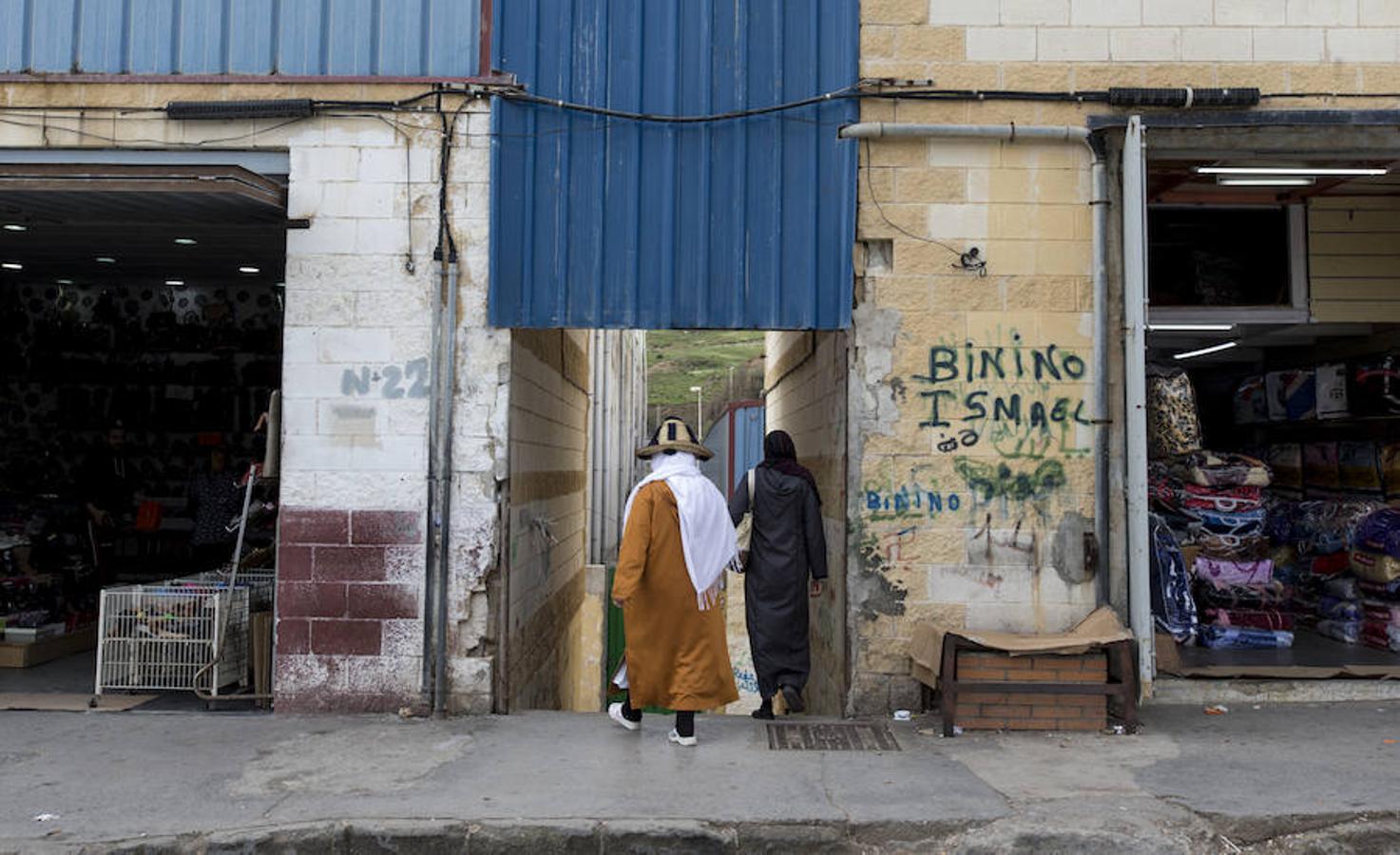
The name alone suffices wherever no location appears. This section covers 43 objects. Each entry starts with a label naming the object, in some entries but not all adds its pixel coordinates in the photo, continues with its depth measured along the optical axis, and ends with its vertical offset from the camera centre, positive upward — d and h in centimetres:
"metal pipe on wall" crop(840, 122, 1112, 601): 688 +136
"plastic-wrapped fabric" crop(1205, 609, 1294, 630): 805 -106
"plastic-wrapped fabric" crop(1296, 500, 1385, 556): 856 -35
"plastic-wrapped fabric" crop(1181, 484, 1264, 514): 830 -15
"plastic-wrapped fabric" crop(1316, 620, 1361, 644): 833 -119
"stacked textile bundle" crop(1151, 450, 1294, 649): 805 -50
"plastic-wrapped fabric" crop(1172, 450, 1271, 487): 827 +8
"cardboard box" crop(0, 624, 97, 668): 797 -143
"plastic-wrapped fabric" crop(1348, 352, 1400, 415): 848 +79
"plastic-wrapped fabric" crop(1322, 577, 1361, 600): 845 -86
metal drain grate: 609 -157
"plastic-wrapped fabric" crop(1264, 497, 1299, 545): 927 -37
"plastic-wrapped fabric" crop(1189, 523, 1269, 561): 829 -50
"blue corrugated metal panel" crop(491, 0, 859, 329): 694 +201
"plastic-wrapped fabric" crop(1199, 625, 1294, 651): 802 -121
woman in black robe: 693 -65
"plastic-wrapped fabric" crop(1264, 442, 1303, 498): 980 +14
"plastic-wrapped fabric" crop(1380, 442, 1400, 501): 870 +11
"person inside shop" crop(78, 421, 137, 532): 1057 -11
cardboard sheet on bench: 624 -98
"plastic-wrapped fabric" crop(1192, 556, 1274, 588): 820 -71
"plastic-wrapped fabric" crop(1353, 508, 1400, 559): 802 -39
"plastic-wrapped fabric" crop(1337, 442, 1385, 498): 891 +13
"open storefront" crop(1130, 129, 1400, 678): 788 +56
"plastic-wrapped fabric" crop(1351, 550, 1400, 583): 801 -66
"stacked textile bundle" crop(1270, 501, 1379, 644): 844 -72
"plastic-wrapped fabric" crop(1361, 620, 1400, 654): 793 -118
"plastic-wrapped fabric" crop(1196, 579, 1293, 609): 819 -90
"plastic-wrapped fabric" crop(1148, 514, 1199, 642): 780 -82
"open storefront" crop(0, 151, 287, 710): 699 +53
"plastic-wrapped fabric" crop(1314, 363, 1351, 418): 904 +79
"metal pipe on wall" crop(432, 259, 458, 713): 673 -5
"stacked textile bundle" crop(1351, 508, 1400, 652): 800 -71
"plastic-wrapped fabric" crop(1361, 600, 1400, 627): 797 -100
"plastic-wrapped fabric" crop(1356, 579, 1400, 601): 805 -84
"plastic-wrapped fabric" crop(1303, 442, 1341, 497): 935 +12
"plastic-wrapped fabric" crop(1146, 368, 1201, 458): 819 +52
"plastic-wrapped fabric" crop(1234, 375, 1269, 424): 1006 +78
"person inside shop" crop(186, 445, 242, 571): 918 -40
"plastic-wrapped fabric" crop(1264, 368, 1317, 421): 941 +79
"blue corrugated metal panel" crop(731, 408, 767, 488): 1900 +69
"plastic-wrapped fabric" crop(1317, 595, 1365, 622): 834 -103
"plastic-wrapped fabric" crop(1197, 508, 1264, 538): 830 -32
